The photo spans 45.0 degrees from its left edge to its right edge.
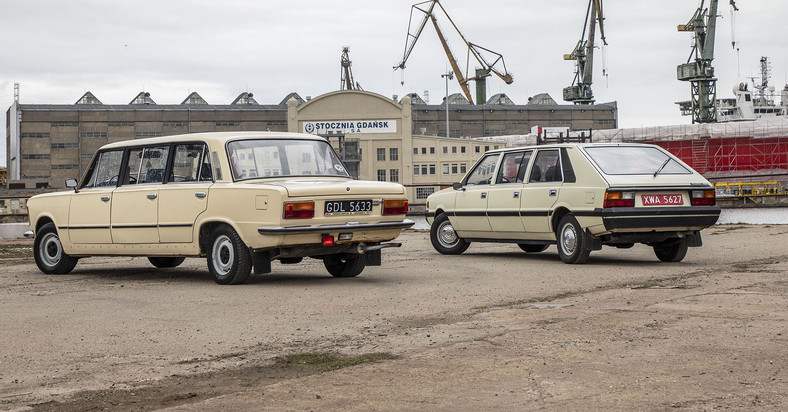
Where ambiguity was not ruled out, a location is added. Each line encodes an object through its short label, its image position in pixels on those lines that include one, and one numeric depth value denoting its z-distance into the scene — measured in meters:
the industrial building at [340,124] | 103.06
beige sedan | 9.31
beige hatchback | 11.29
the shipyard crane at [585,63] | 131.62
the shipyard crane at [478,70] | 137.25
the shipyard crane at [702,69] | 115.19
